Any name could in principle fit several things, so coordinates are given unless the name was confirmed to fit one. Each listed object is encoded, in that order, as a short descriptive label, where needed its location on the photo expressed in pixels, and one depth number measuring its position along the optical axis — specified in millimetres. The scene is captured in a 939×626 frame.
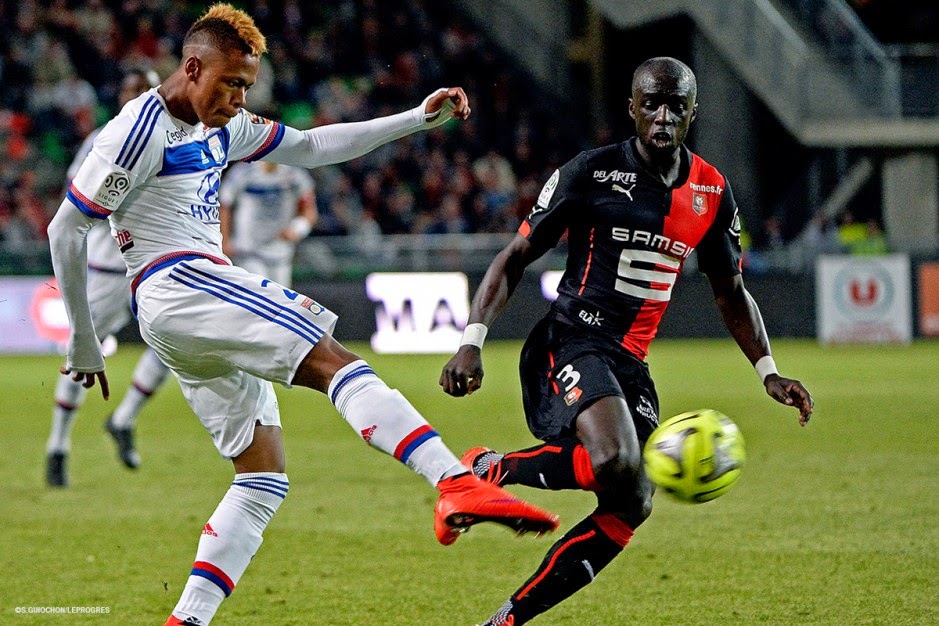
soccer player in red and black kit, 9008
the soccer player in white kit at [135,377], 16250
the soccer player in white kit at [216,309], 7531
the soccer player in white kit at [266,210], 25072
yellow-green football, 8656
